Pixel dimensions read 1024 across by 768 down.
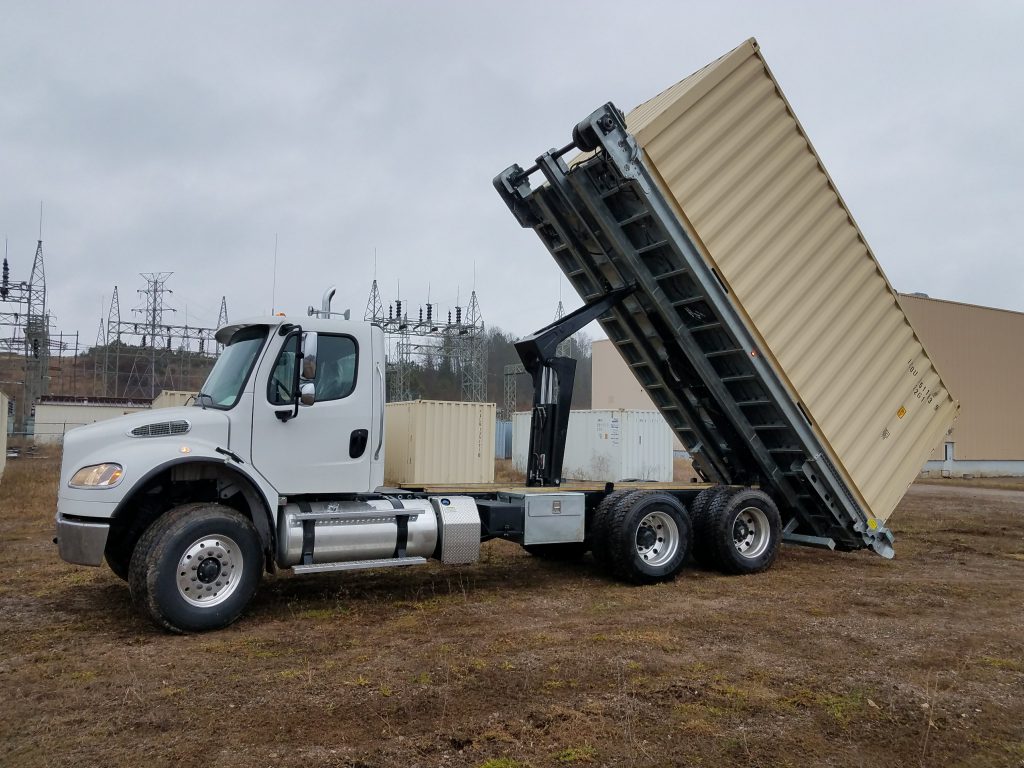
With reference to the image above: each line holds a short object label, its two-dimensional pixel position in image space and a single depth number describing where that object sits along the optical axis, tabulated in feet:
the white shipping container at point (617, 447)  76.43
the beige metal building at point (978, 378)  111.45
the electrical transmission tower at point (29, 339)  132.26
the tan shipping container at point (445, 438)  43.42
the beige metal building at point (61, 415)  129.70
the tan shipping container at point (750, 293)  24.47
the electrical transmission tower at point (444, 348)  131.03
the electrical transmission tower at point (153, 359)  161.07
